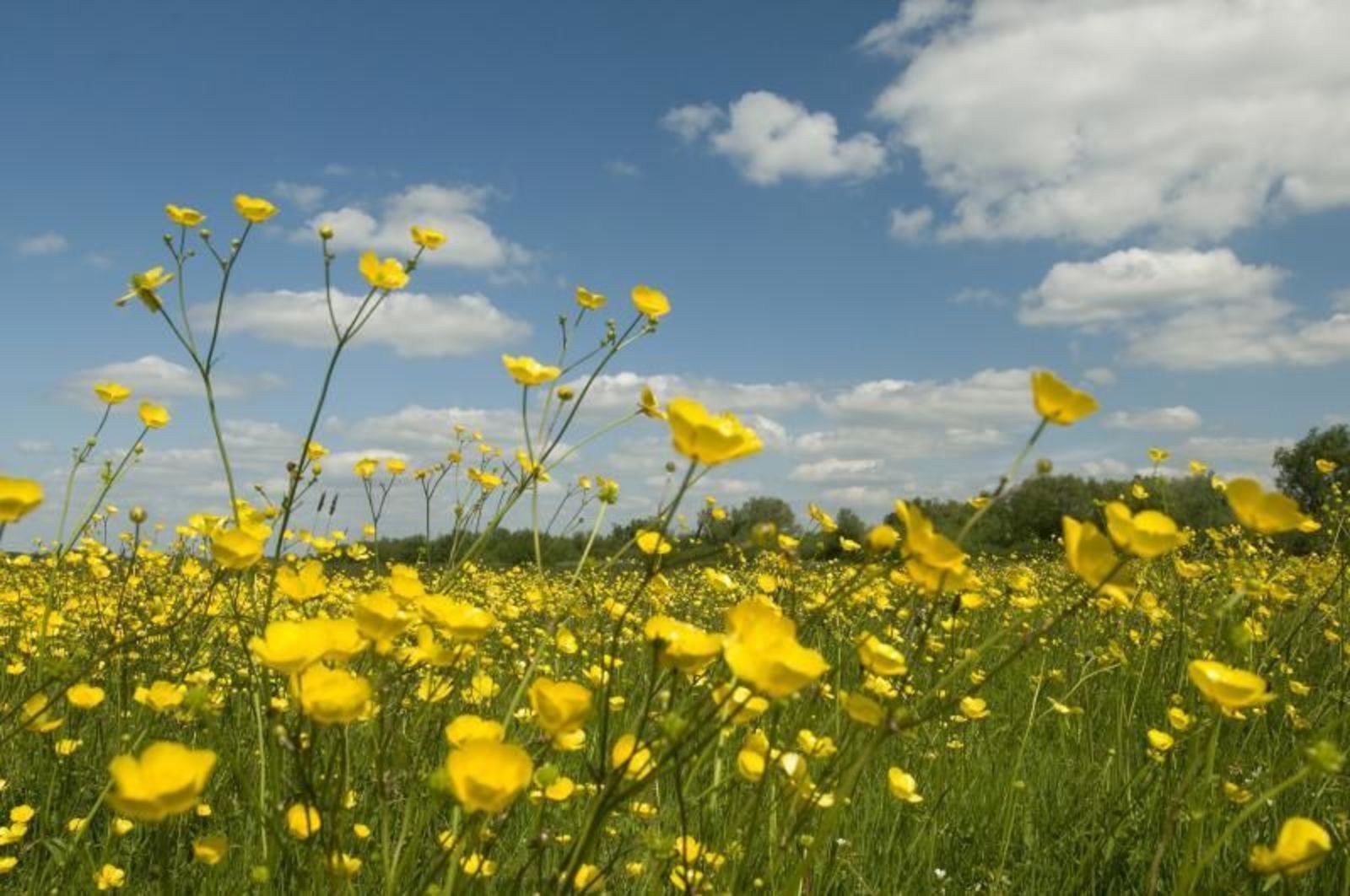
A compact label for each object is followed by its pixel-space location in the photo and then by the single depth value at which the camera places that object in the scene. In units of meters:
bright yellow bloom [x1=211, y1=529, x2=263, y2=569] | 0.39
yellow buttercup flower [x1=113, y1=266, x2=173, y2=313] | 0.52
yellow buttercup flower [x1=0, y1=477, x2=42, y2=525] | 0.40
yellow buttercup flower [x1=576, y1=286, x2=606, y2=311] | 0.62
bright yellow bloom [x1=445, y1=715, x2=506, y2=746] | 0.36
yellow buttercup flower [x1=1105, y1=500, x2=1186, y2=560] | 0.35
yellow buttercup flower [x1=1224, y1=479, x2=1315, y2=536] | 0.36
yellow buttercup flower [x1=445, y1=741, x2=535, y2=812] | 0.32
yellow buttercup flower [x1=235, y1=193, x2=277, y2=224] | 0.58
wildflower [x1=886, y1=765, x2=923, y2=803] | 0.51
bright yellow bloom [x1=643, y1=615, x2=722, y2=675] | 0.34
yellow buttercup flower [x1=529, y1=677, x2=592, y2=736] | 0.33
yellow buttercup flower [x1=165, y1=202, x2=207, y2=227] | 0.60
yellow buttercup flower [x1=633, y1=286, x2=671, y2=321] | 0.54
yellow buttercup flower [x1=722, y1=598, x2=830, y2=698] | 0.31
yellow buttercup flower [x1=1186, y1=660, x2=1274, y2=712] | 0.36
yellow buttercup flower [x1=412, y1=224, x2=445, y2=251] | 0.59
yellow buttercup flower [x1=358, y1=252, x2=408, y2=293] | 0.54
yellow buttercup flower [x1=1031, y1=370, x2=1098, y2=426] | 0.38
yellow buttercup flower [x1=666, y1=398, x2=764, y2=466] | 0.34
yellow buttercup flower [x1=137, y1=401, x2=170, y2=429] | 0.68
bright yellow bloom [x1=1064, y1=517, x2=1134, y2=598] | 0.35
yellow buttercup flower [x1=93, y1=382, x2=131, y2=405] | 0.67
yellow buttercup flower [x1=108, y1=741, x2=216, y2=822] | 0.30
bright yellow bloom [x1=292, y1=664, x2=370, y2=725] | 0.32
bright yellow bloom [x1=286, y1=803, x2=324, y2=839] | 0.40
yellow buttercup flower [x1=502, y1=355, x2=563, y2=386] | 0.49
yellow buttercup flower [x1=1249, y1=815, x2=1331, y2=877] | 0.34
